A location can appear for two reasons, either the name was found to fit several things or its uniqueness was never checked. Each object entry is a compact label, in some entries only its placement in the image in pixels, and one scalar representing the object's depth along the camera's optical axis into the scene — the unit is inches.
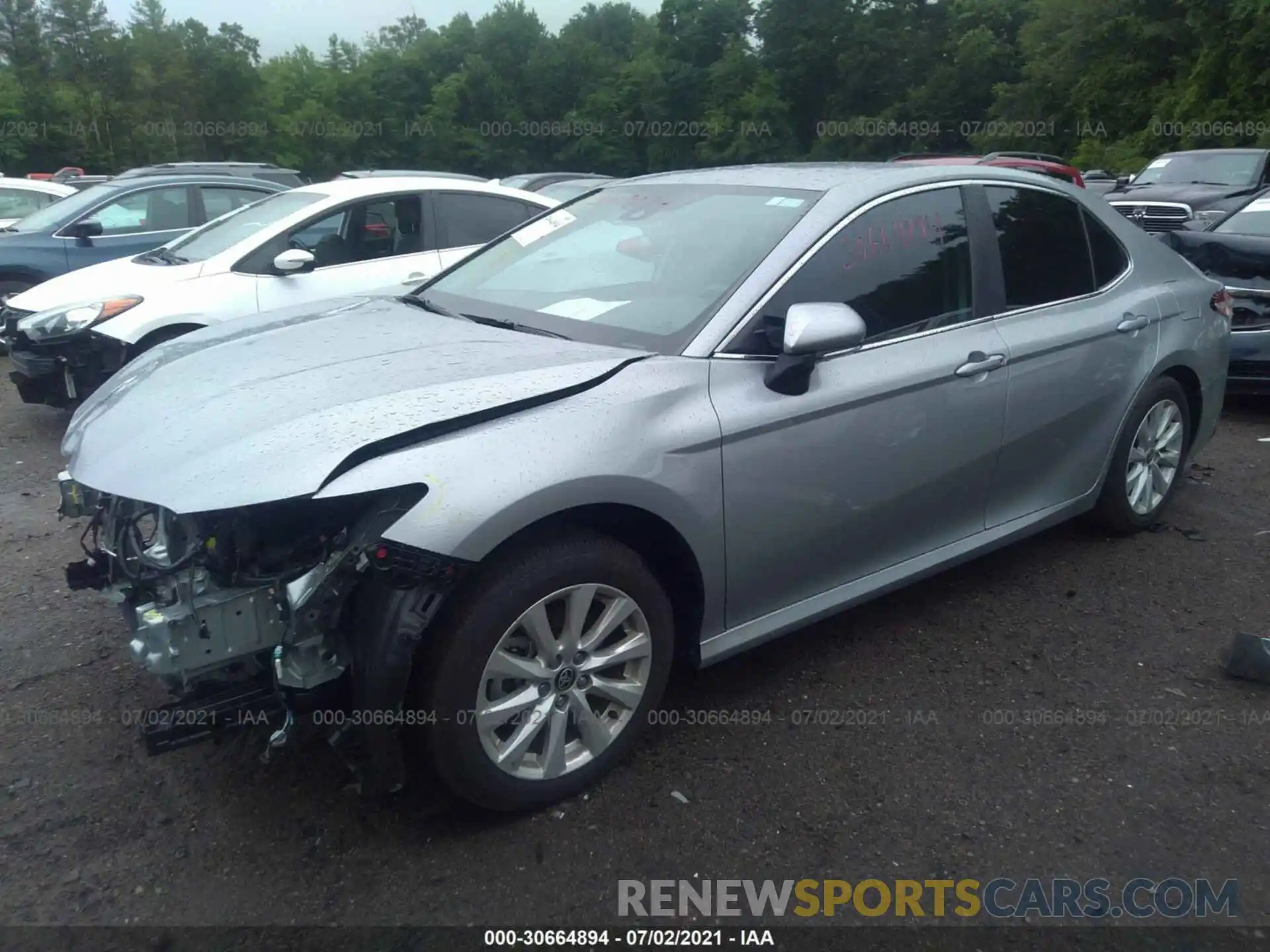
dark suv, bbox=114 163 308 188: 488.1
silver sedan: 100.0
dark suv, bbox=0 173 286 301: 356.8
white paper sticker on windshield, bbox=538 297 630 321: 136.9
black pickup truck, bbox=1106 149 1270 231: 537.3
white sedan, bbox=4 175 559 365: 248.7
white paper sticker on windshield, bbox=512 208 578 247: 165.0
